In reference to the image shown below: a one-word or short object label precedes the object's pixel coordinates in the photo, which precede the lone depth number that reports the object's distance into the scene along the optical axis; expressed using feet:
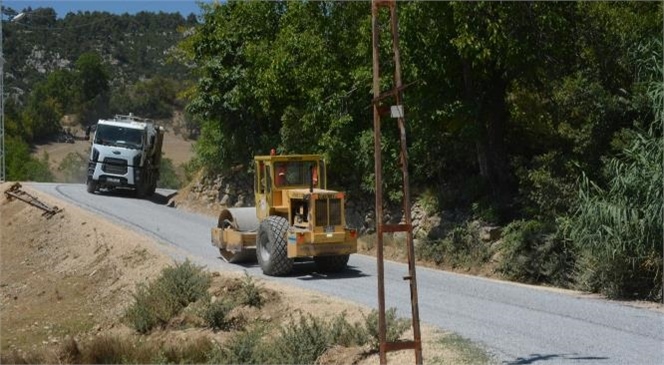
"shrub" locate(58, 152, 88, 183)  183.89
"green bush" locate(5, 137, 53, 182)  188.96
